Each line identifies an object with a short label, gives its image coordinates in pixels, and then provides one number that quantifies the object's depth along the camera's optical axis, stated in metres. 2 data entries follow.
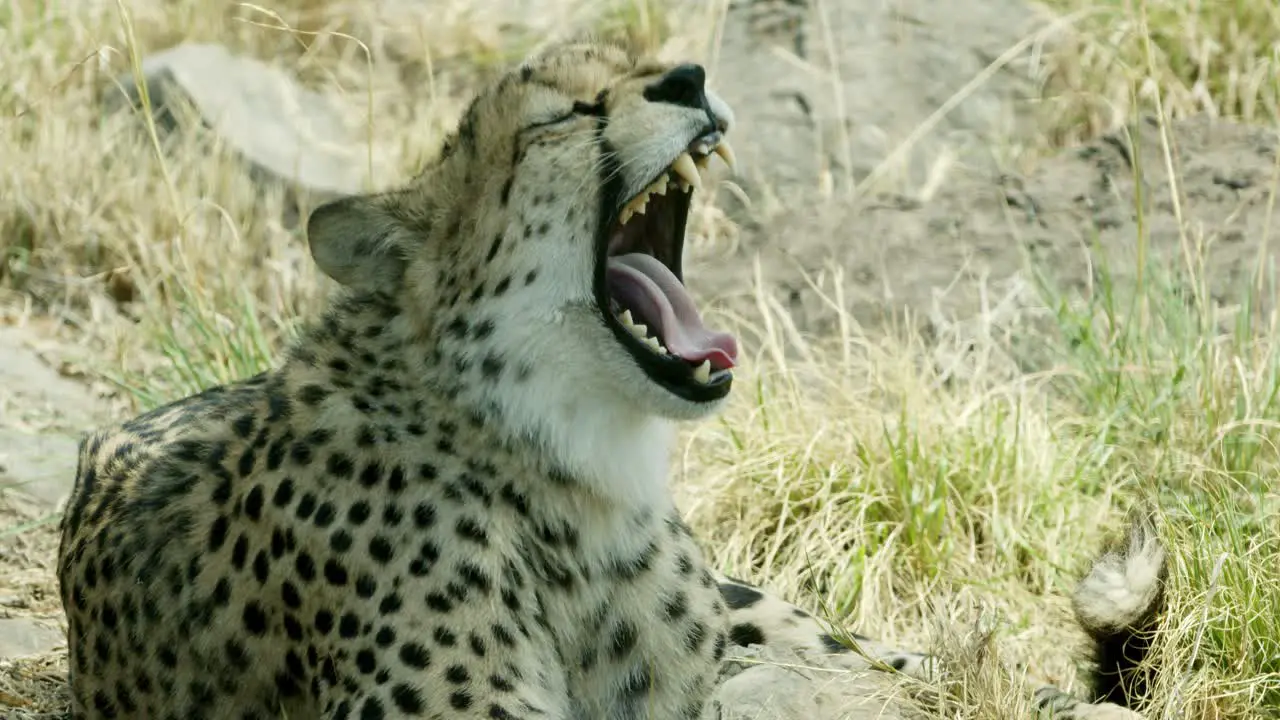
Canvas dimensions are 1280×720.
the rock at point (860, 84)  14.91
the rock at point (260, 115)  14.84
